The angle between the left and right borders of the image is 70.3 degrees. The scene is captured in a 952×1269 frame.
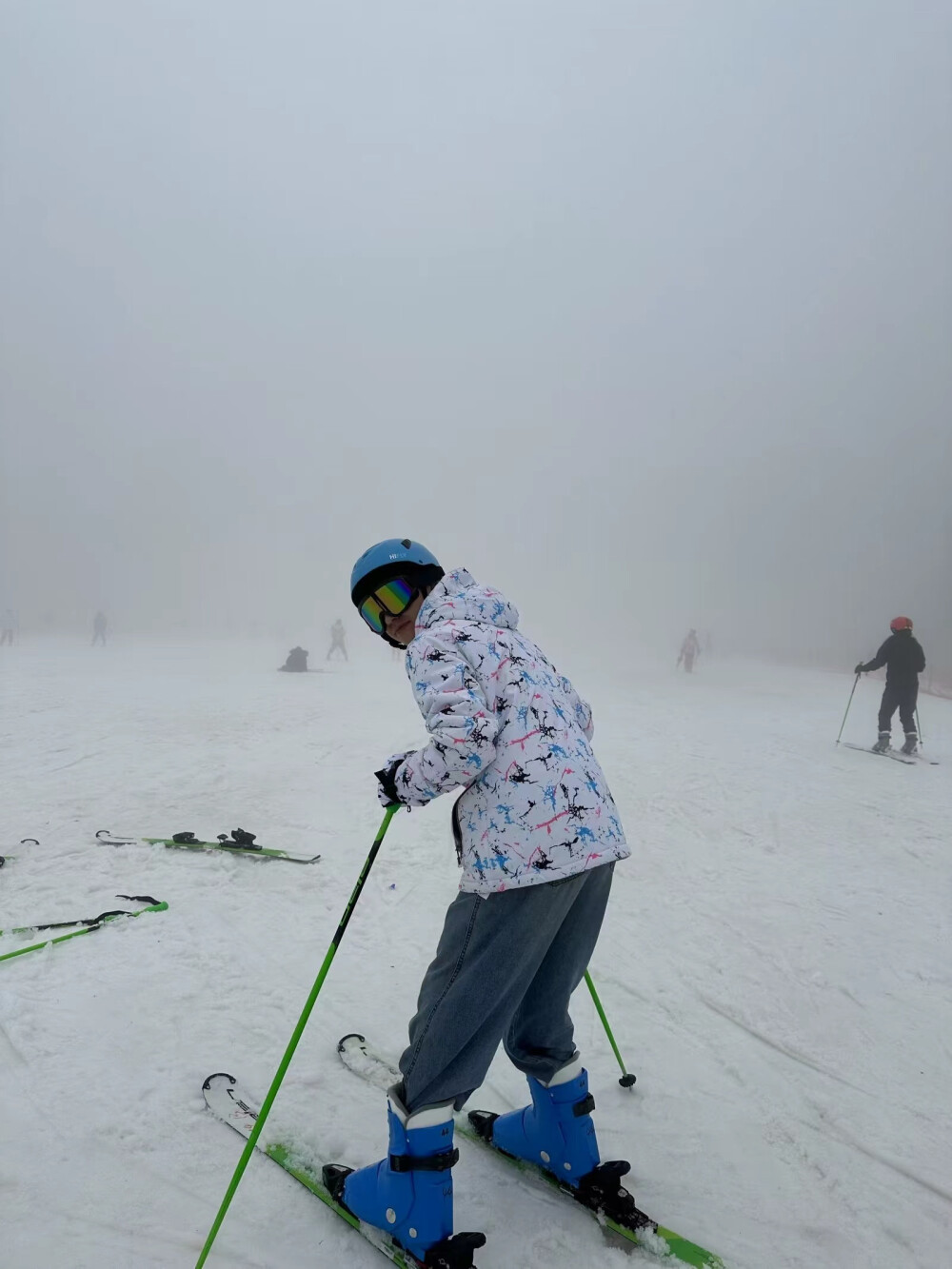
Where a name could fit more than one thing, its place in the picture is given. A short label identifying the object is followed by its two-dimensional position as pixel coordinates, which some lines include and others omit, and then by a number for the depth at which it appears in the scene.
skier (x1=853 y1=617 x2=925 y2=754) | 11.32
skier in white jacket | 2.03
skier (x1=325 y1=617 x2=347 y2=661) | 28.42
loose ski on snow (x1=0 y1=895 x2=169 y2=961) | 4.01
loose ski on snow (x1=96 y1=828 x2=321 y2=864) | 5.84
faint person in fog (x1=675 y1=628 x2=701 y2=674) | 27.91
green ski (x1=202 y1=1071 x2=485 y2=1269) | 2.14
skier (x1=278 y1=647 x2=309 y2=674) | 21.57
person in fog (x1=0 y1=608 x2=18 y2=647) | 27.39
